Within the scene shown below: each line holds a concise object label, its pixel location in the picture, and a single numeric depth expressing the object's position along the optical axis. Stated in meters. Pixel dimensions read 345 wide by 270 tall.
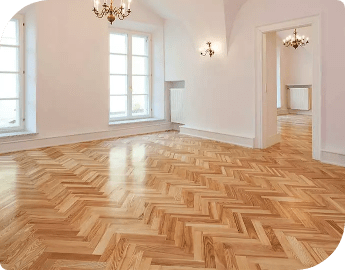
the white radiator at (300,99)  12.66
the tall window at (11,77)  6.14
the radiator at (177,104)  8.15
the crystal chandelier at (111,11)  4.43
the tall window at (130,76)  7.95
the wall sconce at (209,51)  6.68
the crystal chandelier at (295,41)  10.59
